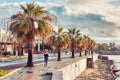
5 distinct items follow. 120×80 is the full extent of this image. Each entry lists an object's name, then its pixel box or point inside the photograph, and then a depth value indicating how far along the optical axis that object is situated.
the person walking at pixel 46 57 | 16.74
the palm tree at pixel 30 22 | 15.73
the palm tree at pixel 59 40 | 25.08
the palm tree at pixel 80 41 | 34.92
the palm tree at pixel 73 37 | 34.71
